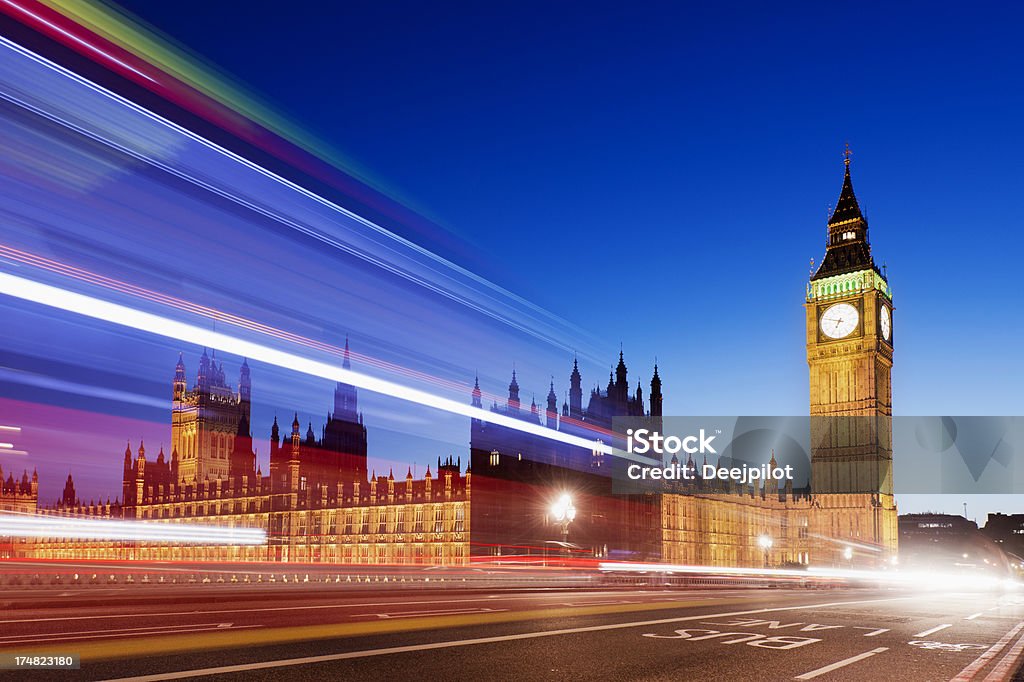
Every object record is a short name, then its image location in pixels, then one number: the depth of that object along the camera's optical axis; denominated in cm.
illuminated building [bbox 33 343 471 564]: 8156
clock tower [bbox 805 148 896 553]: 11050
